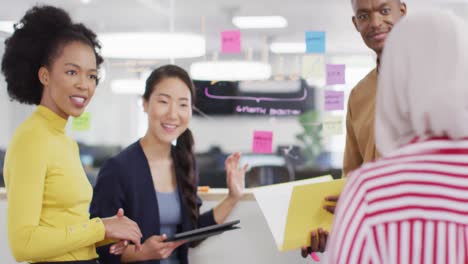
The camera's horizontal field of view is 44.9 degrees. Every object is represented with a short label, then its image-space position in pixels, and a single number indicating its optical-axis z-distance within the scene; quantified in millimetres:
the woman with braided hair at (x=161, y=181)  2027
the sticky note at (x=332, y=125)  3484
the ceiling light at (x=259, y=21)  3719
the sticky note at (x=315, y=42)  3547
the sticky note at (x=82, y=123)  3633
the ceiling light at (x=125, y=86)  3676
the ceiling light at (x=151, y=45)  3652
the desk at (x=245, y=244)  3020
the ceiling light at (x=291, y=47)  3572
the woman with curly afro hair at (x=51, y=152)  1533
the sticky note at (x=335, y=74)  3496
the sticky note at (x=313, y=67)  3523
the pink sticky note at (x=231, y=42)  3596
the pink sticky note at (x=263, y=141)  3541
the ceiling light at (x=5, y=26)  3724
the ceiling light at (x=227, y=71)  3557
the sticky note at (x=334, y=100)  3480
